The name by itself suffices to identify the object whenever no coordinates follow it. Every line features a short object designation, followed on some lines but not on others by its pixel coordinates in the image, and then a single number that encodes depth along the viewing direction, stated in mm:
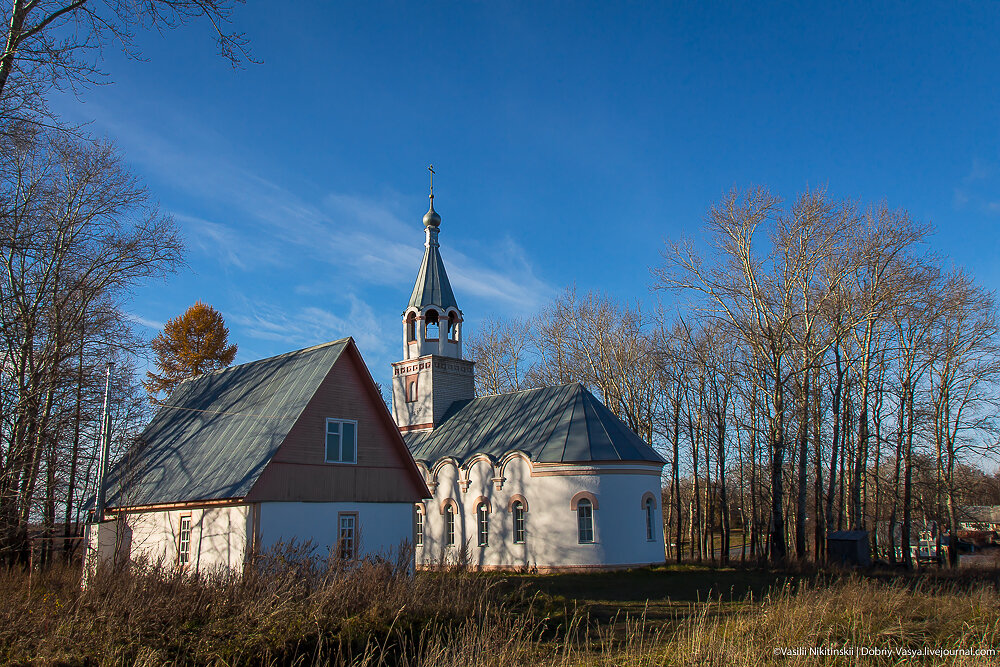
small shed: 26875
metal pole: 17656
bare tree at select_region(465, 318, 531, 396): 45812
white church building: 26875
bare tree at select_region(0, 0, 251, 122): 9812
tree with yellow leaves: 43094
